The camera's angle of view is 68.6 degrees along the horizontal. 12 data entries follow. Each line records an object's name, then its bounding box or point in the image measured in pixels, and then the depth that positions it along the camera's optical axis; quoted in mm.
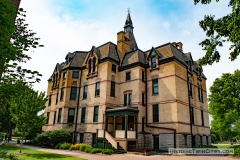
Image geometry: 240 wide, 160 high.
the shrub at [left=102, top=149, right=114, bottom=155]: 19545
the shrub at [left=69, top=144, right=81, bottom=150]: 23136
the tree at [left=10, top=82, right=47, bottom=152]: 20375
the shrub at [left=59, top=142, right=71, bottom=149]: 24422
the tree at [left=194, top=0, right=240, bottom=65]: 11315
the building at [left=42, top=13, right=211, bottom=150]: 23203
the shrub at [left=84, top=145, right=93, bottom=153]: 21003
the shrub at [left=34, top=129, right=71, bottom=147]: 25703
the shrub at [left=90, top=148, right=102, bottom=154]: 20211
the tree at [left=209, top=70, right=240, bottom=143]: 28875
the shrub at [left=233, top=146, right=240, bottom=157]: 17680
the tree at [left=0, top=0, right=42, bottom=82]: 5660
